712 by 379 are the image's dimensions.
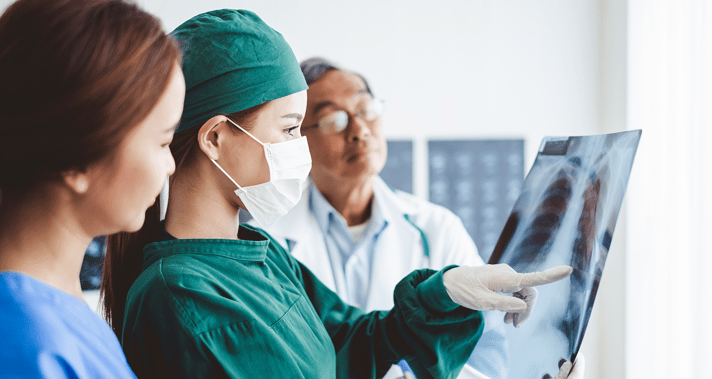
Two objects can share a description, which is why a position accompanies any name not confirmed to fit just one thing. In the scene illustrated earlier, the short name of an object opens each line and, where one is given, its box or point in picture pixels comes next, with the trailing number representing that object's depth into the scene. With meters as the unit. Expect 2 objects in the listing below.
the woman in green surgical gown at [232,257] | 0.65
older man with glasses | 1.46
